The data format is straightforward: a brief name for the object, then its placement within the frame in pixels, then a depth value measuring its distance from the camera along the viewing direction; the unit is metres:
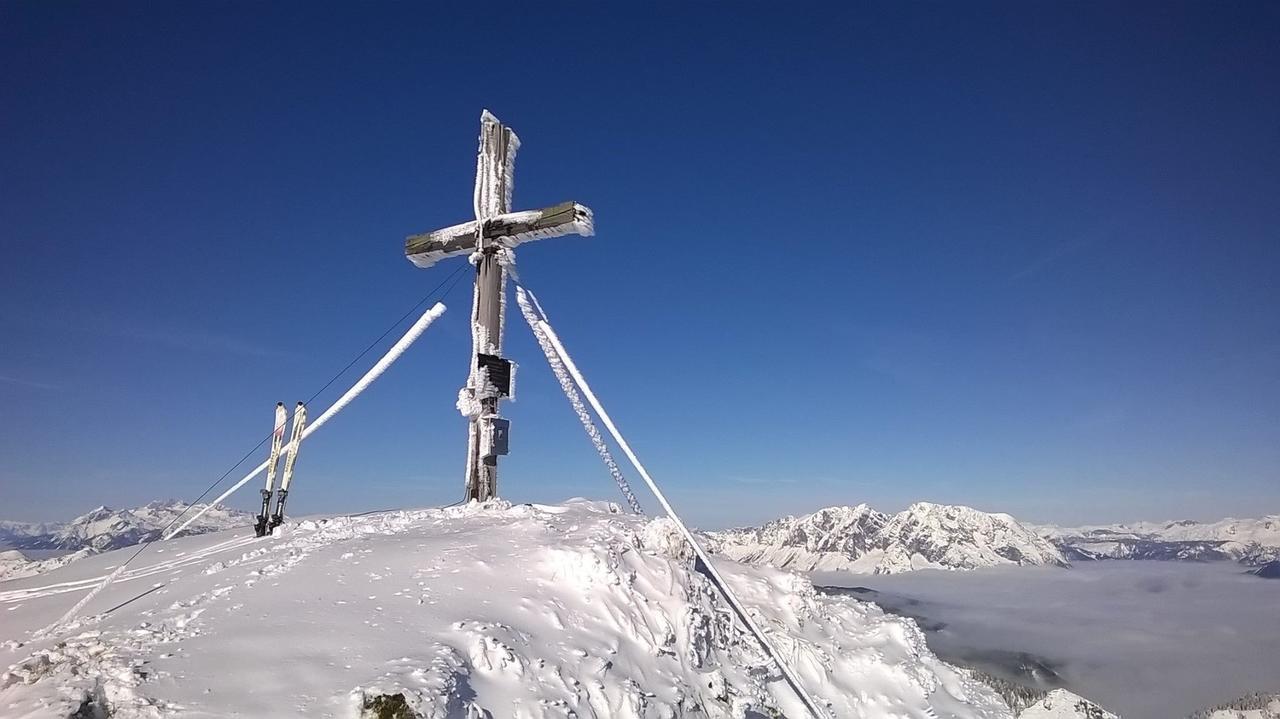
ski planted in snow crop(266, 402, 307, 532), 12.48
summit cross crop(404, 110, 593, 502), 13.63
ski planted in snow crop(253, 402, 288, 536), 12.09
